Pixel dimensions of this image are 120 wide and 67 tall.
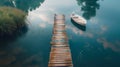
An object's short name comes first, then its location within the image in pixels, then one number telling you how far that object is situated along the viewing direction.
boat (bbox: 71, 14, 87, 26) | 13.35
